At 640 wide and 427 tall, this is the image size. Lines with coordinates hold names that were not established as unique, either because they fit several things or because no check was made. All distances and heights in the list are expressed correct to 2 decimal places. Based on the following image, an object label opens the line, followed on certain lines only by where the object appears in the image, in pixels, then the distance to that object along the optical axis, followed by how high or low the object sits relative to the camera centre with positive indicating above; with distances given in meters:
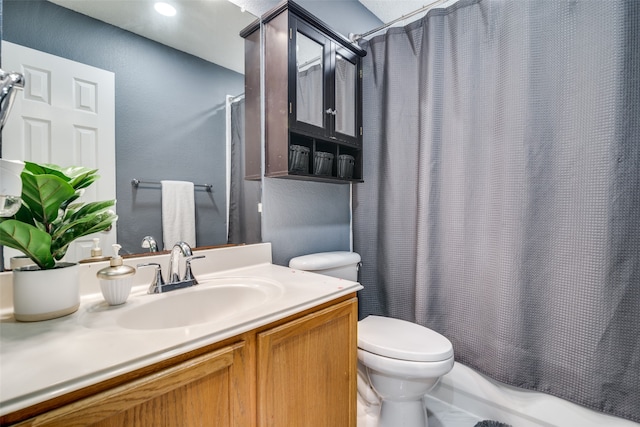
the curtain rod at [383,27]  1.43 +1.03
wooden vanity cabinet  0.50 -0.39
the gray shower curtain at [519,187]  1.05 +0.10
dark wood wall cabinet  1.25 +0.54
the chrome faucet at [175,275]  0.92 -0.22
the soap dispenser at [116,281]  0.77 -0.19
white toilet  1.10 -0.59
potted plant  0.66 -0.06
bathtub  1.14 -0.87
